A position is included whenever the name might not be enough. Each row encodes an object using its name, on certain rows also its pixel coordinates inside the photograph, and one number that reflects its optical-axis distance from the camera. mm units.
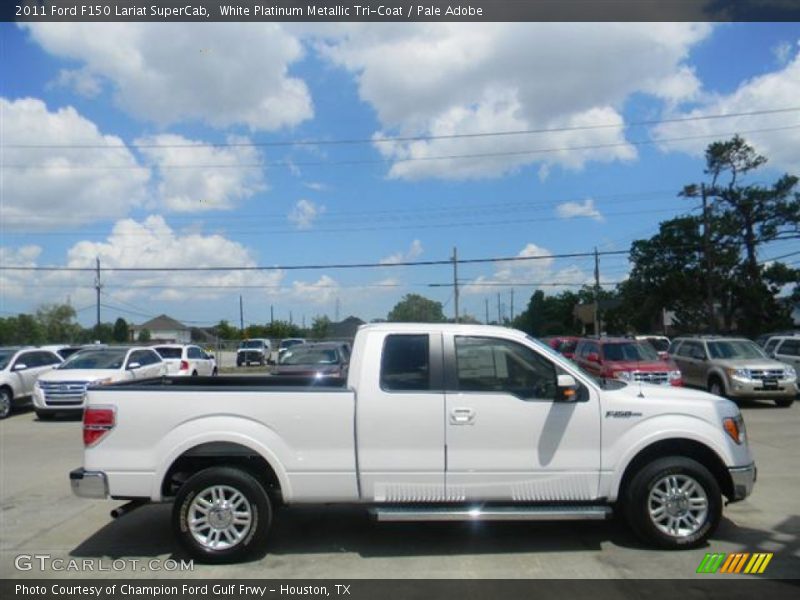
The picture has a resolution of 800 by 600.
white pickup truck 5898
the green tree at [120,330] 91812
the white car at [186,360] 25327
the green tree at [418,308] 46225
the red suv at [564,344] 27973
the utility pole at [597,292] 54053
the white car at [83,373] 16578
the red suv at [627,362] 17266
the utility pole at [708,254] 42625
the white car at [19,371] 18031
